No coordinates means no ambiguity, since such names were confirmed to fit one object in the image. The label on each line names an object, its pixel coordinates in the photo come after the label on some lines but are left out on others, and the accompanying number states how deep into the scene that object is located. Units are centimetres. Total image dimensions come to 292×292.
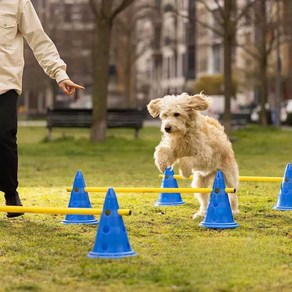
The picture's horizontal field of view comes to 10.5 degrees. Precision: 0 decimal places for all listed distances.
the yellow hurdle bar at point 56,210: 1192
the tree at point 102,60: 4113
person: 1453
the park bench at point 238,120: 6026
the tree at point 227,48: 4349
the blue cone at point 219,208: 1452
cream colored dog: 1539
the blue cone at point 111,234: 1156
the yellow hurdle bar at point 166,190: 1417
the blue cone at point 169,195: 1816
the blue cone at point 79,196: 1558
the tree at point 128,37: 7863
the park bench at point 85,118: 4827
